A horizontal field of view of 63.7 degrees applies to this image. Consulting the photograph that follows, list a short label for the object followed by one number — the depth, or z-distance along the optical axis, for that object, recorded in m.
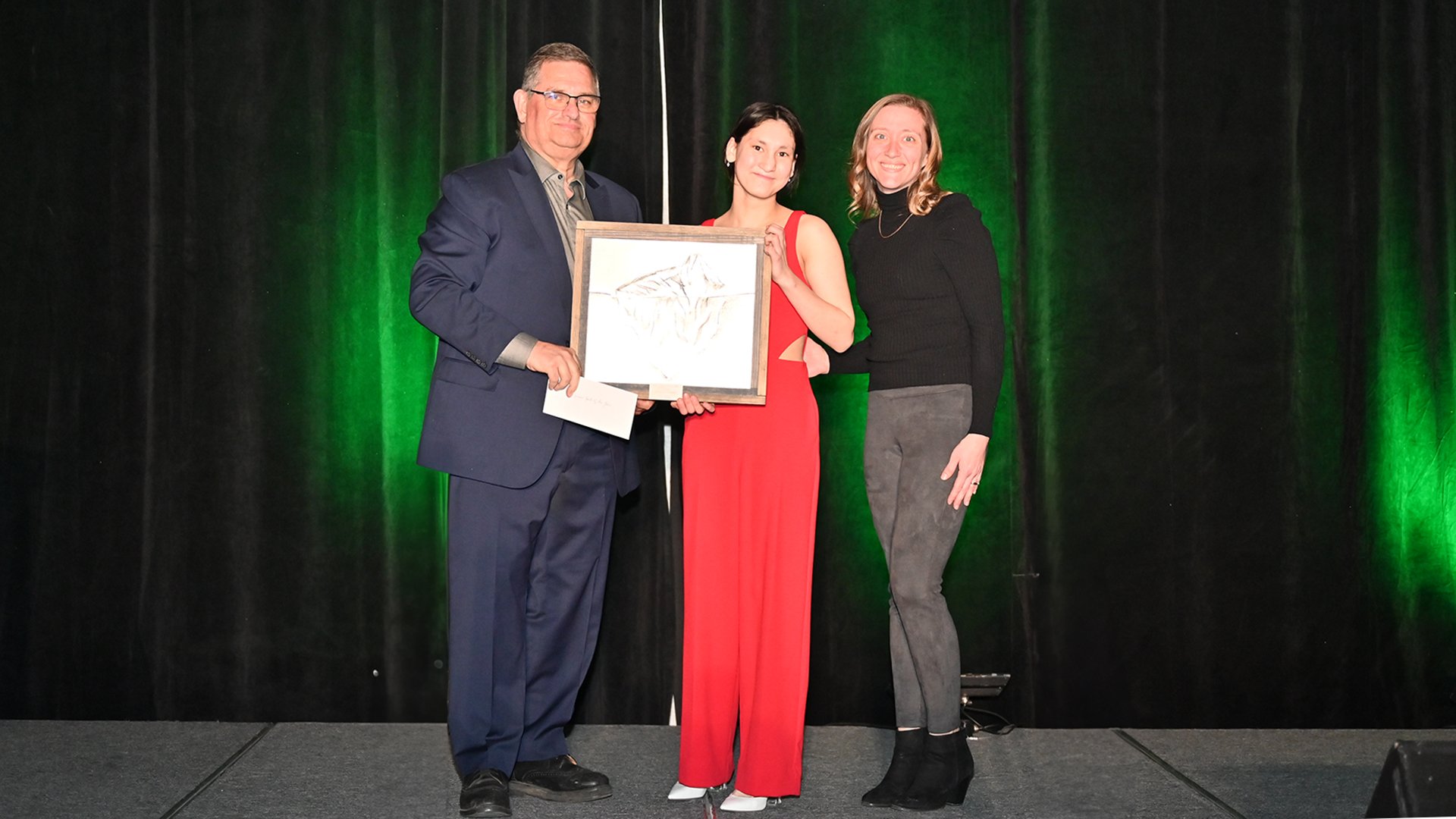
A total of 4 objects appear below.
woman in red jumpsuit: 2.72
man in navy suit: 2.79
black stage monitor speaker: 1.50
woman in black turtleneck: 2.70
